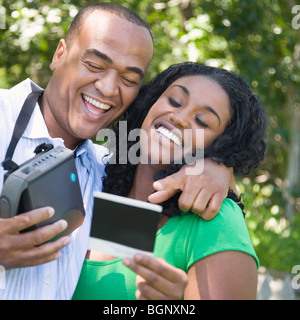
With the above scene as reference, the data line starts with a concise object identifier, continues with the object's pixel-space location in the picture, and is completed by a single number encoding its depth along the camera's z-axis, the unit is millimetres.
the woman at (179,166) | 1822
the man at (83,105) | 1977
